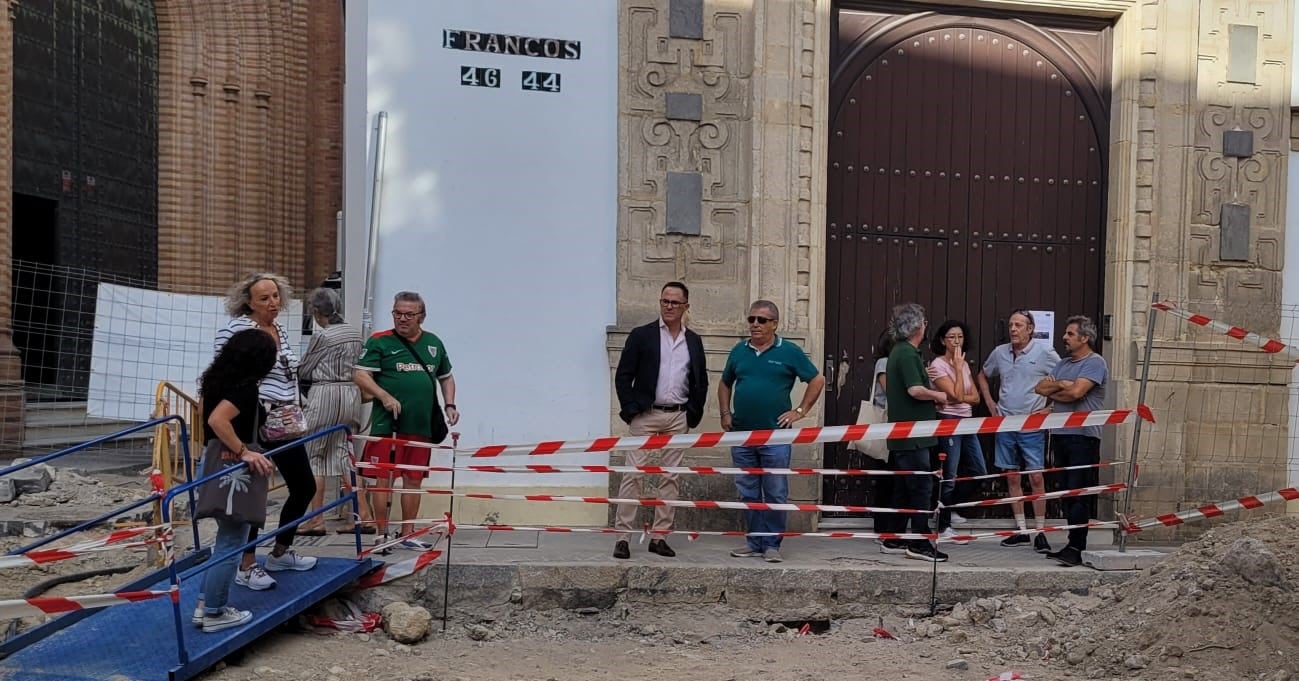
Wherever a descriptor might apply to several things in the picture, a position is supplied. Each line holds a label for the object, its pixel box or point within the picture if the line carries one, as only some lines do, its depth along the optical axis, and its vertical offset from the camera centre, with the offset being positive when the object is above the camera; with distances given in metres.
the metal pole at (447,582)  5.81 -1.49
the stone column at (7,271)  10.49 +0.30
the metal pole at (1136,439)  6.67 -0.66
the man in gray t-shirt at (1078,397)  6.64 -0.41
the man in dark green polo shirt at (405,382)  6.41 -0.43
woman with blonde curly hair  5.27 -0.32
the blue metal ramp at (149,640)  4.47 -1.53
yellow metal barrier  6.59 -0.88
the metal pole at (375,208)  7.04 +0.69
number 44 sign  7.29 +1.62
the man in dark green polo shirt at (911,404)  6.71 -0.50
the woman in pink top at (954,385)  6.96 -0.37
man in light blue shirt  7.18 -0.47
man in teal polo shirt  6.61 -0.46
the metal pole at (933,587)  6.25 -1.54
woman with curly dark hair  4.77 -0.46
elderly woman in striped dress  6.76 -0.53
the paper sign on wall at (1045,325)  8.28 +0.04
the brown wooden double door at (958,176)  8.09 +1.19
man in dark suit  6.67 -0.40
